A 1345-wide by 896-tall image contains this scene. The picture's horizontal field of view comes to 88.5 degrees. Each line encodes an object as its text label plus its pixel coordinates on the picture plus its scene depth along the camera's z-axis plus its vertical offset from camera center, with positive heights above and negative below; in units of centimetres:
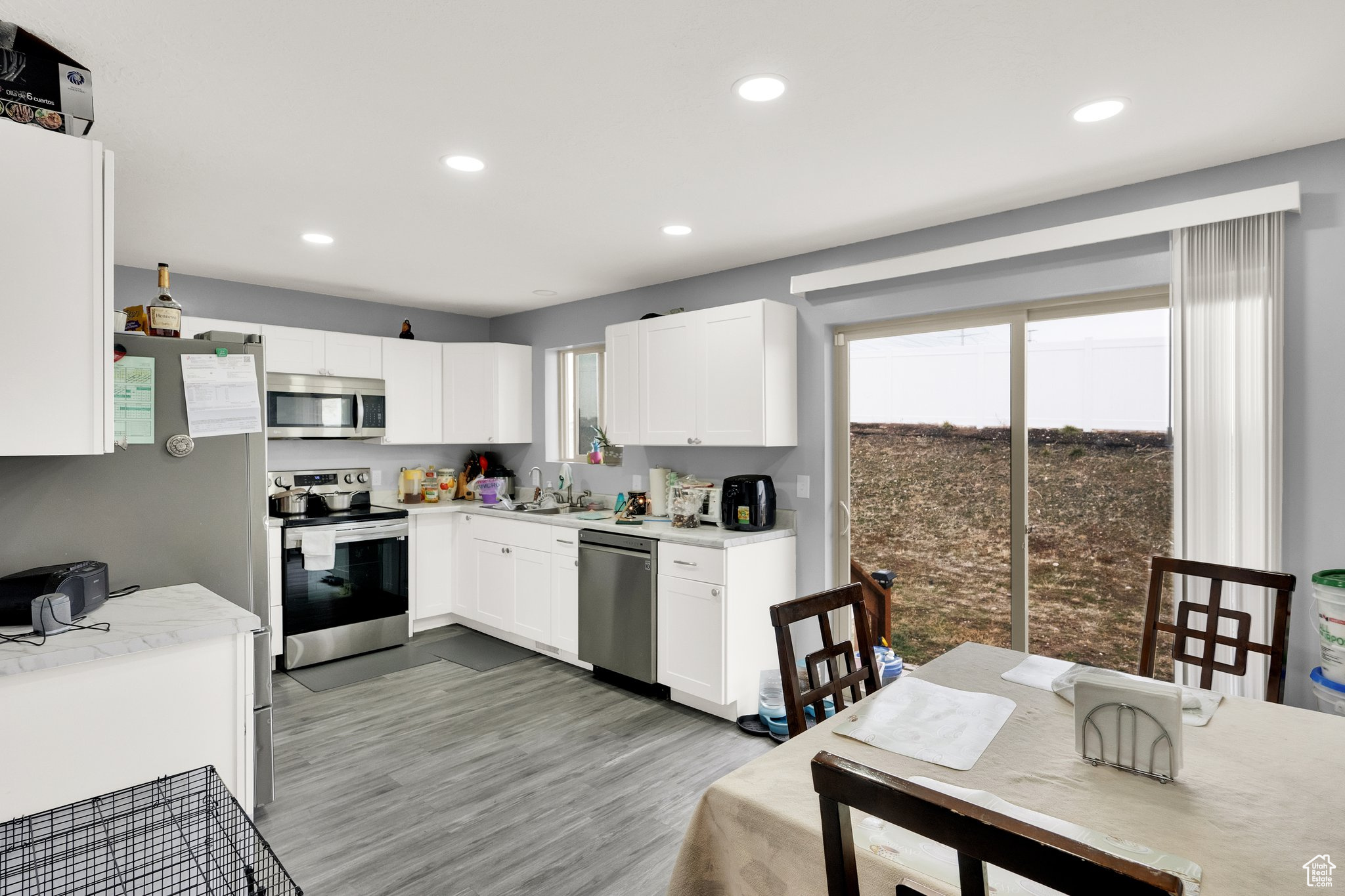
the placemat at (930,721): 146 -64
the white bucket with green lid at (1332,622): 209 -55
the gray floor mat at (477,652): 440 -137
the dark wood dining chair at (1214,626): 193 -55
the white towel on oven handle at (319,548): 428 -62
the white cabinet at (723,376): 366 +39
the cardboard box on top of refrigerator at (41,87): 167 +91
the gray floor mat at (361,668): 407 -137
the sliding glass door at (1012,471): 289 -13
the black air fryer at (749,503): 376 -32
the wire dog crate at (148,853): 106 -68
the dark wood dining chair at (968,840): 66 -42
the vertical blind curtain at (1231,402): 241 +15
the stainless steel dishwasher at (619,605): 377 -90
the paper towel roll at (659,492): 444 -30
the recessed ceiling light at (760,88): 197 +104
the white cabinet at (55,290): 161 +39
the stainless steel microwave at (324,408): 446 +27
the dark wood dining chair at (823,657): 174 -58
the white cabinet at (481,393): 537 +43
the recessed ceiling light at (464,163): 253 +106
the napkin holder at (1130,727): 134 -57
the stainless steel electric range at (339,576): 428 -83
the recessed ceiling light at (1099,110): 208 +103
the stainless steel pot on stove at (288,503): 451 -36
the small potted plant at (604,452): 498 -4
